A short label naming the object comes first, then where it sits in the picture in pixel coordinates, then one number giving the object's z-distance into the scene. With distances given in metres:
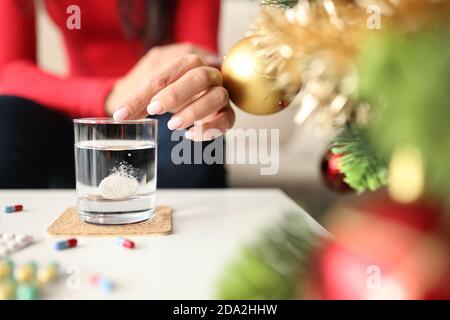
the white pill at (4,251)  0.41
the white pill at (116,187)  0.50
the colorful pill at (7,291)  0.31
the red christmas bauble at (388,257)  0.19
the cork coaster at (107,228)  0.47
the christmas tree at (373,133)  0.15
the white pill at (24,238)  0.44
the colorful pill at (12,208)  0.58
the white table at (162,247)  0.34
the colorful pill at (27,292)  0.31
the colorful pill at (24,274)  0.33
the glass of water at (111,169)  0.50
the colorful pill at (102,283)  0.33
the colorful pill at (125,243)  0.43
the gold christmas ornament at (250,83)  0.37
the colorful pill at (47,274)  0.34
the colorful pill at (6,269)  0.35
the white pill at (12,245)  0.42
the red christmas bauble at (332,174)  0.72
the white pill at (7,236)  0.44
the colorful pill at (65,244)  0.43
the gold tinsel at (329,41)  0.17
